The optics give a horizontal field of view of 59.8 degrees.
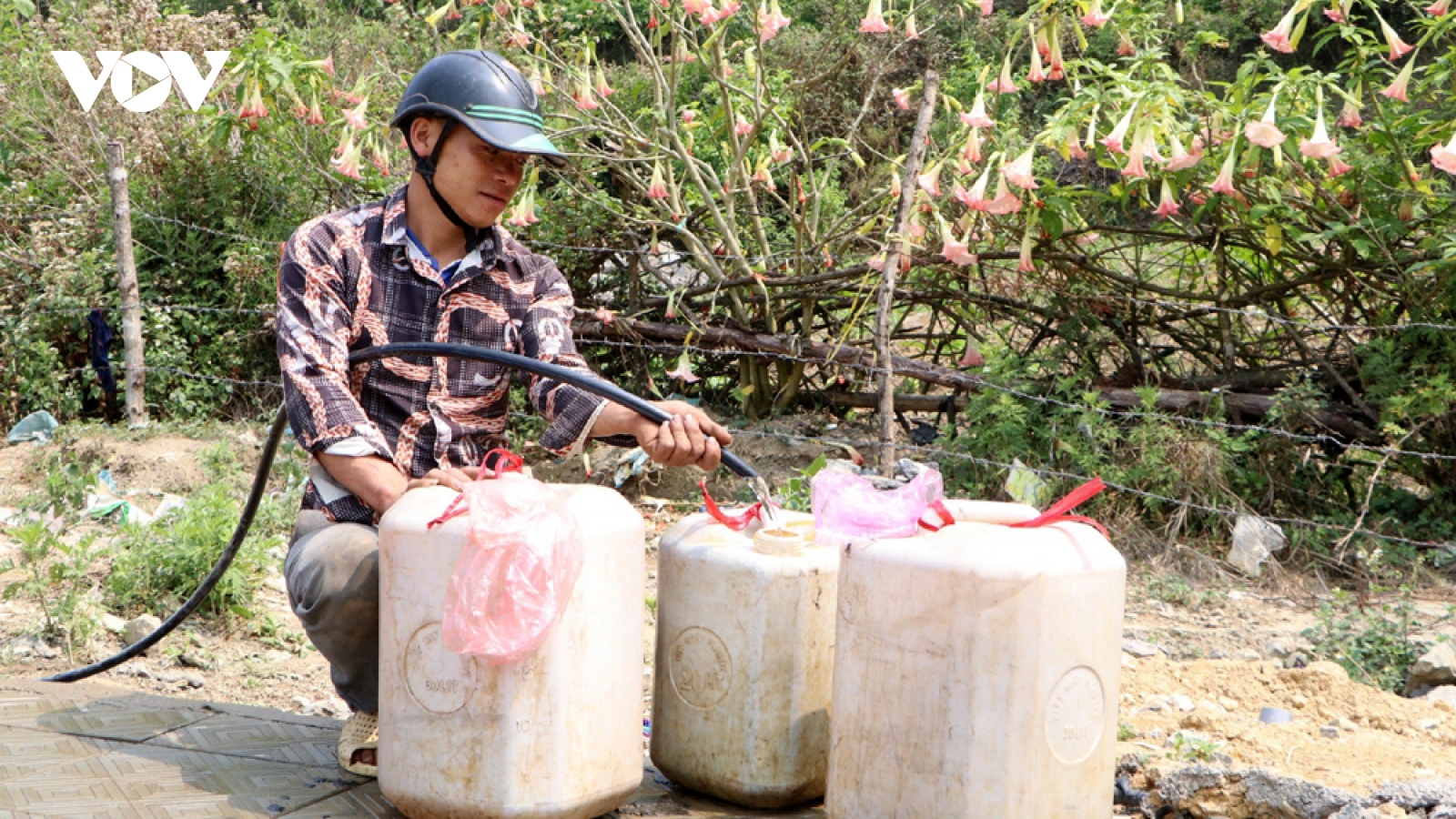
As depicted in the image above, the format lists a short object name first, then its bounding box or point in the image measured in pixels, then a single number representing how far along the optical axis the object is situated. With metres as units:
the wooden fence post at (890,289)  4.96
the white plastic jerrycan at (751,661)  2.44
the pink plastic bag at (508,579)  2.20
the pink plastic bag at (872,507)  2.25
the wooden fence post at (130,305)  7.09
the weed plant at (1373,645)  4.02
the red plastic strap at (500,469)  2.27
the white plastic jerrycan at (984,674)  2.07
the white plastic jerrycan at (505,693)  2.24
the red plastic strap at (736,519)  2.60
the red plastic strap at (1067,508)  2.20
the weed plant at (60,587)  3.85
